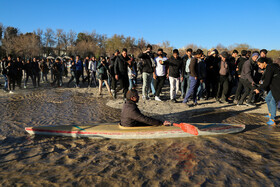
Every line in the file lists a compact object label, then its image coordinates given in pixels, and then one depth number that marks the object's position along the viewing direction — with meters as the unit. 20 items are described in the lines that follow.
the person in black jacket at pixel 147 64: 8.58
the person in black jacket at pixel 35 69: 13.37
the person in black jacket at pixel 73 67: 12.78
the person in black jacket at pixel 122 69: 8.35
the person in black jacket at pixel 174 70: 8.55
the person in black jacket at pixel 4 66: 11.17
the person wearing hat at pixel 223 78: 8.33
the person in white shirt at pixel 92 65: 13.64
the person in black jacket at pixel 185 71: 8.51
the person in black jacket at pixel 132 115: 4.55
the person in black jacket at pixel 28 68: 12.95
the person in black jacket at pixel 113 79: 9.31
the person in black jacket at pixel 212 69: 9.13
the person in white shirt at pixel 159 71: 8.64
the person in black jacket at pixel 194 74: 7.63
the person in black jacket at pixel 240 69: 8.43
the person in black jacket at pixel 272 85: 5.46
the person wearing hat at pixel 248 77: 7.62
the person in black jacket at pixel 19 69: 12.16
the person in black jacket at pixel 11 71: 11.30
